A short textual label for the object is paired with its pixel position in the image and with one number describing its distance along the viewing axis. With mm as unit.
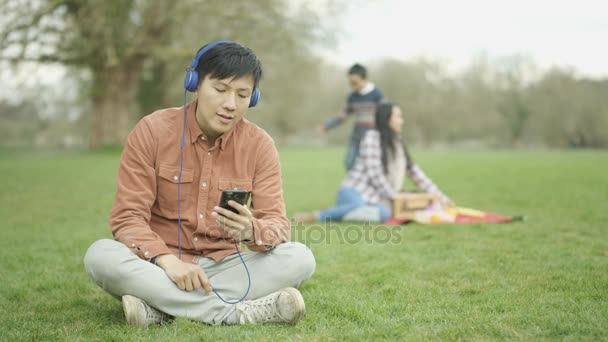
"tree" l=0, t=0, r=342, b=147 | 16781
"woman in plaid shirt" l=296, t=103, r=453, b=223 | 6957
